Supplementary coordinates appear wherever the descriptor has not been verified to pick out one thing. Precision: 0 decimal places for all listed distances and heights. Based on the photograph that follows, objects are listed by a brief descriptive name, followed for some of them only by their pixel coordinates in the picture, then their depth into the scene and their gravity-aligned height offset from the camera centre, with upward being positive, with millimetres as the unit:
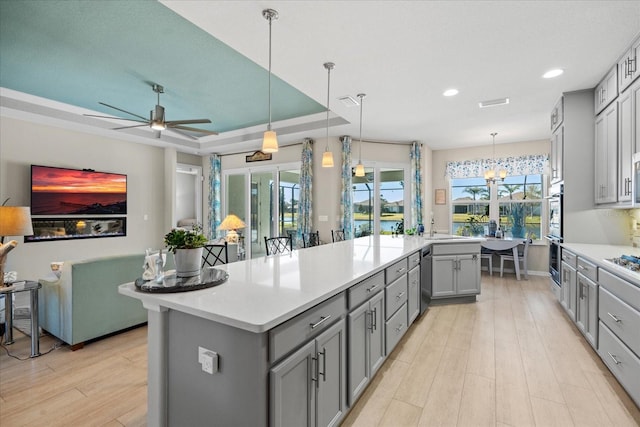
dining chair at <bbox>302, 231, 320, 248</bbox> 5766 -540
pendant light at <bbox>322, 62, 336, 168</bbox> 3358 +631
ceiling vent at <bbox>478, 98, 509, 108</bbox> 3891 +1501
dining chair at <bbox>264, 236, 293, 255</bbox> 3895 -506
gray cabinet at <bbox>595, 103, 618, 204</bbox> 2984 +634
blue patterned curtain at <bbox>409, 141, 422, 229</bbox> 6109 +639
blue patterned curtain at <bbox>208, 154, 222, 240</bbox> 7504 +452
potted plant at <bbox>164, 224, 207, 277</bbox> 1710 -221
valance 5938 +1018
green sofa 2713 -875
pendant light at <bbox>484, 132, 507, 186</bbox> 5637 +790
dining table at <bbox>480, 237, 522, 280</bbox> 5580 -616
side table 2629 -849
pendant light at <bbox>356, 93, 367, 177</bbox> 3866 +562
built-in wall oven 3746 -251
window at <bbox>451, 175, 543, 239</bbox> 6133 +173
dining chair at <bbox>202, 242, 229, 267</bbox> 4479 -736
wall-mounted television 4840 +346
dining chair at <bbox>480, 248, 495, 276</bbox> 5879 -859
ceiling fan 3867 +1221
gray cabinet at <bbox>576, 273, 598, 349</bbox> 2598 -911
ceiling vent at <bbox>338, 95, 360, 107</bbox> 3844 +1502
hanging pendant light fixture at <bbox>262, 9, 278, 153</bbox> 2458 +587
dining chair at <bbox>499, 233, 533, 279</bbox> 5692 -845
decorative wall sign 6809 +1300
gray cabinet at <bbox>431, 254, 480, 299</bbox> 3926 -850
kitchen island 1194 -621
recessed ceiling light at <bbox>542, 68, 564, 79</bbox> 3078 +1509
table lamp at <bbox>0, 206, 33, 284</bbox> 2924 -108
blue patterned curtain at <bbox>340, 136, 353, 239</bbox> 5723 +428
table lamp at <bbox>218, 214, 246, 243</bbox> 5373 -258
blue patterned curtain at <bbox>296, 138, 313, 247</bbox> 5949 +533
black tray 1498 -391
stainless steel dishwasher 3918 -867
